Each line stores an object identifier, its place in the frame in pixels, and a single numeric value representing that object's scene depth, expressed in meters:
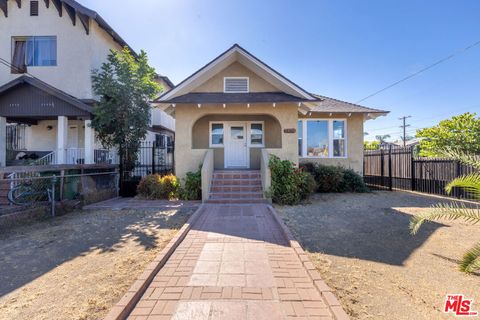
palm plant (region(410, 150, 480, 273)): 3.64
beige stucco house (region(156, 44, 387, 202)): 10.66
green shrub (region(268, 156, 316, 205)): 9.34
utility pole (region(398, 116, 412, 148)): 47.34
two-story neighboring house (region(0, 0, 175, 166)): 13.48
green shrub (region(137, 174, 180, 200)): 10.42
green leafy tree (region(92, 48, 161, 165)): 10.95
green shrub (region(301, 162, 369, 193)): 11.90
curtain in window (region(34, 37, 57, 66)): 13.87
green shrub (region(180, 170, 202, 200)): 10.12
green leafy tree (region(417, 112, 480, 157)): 14.15
